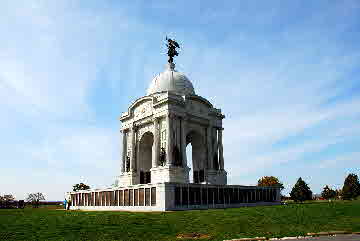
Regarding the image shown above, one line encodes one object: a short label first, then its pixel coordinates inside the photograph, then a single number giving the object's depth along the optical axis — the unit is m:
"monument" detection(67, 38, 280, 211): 49.62
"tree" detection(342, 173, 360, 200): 93.19
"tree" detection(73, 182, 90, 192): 111.60
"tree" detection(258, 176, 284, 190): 110.50
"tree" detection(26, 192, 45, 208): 115.62
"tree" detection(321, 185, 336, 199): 115.11
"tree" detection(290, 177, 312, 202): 89.44
